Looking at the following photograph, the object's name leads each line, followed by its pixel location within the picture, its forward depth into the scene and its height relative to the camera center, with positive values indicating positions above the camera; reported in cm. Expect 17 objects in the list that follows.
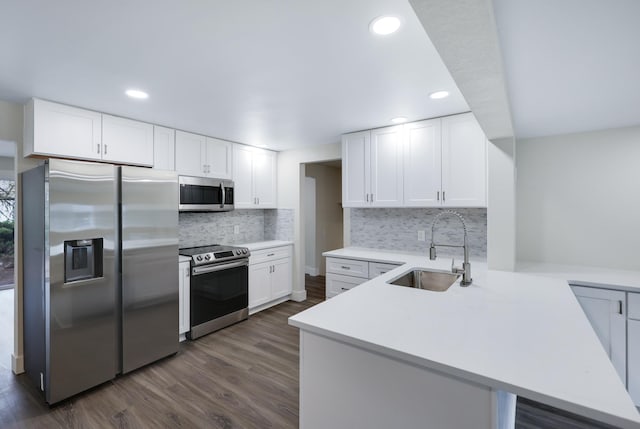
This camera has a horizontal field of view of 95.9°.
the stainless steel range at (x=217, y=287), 319 -87
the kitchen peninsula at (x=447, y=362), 90 -52
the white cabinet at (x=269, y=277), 391 -91
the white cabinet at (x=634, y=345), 209 -96
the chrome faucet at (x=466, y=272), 201 -41
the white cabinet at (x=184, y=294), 307 -86
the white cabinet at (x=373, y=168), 325 +54
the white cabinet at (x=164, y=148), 314 +73
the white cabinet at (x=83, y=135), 236 +72
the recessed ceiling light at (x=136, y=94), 226 +96
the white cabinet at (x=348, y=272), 308 -65
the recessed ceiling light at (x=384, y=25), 140 +94
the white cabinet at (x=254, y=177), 406 +55
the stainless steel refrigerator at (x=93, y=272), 216 -49
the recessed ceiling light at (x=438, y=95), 229 +97
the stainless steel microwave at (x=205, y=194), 330 +24
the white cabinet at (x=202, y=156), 338 +73
